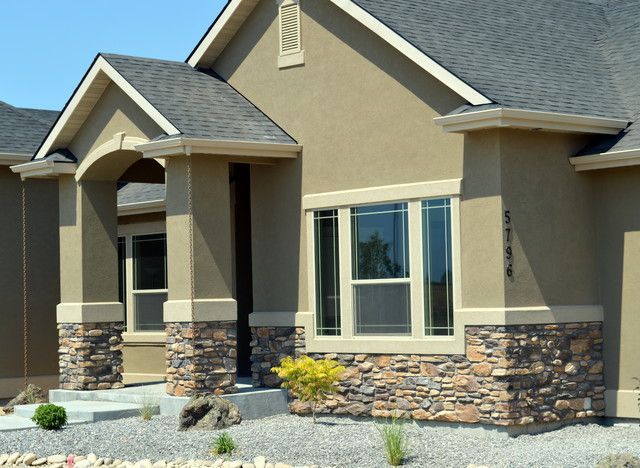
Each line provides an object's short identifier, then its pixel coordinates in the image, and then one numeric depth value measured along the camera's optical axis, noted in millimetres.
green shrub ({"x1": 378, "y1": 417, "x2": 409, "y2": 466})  13414
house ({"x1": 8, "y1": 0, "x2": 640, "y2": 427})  15578
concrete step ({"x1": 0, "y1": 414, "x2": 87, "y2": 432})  17328
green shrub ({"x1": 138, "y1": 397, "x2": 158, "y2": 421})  17359
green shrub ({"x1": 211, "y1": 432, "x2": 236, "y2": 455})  14289
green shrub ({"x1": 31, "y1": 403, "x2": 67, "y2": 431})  16891
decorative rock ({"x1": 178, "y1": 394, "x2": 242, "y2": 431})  16203
